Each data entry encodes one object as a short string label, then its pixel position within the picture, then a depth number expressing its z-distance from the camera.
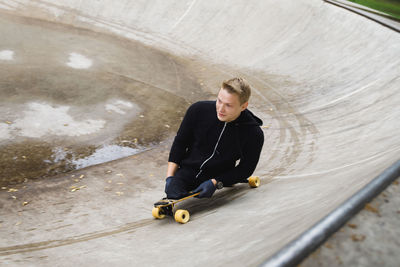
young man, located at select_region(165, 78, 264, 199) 3.00
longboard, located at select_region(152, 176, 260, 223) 2.85
